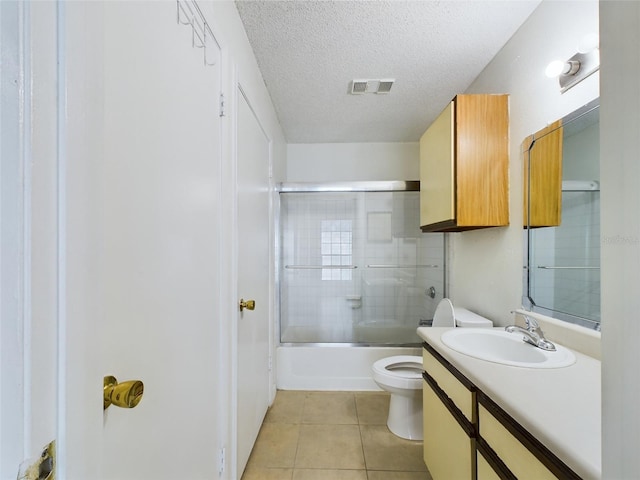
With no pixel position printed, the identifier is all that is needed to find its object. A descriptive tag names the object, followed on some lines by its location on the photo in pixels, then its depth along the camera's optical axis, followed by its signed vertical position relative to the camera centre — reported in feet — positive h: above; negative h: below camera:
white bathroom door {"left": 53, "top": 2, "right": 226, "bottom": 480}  1.29 +0.00
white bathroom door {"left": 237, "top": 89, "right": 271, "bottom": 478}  5.06 -0.66
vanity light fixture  3.79 +2.36
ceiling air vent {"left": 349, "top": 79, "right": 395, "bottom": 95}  6.94 +3.67
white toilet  6.30 -3.13
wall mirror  3.80 +0.33
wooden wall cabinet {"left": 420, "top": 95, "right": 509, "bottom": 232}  5.59 +1.55
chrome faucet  4.01 -1.31
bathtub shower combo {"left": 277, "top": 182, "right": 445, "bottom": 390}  9.56 -0.73
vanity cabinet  2.52 -2.10
